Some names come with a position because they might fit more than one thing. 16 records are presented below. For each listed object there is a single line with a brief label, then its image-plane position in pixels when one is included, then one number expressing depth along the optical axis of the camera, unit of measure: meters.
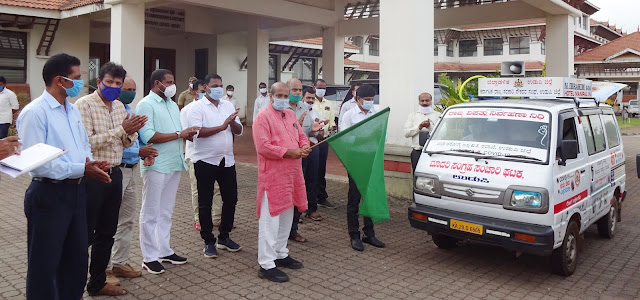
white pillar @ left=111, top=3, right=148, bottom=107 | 12.20
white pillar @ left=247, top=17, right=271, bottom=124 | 19.08
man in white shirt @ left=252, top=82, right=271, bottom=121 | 12.91
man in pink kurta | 4.88
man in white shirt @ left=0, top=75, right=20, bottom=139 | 11.08
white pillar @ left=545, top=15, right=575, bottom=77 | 13.52
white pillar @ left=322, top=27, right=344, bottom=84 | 18.56
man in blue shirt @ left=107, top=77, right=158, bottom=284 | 4.58
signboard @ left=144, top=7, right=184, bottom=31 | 16.06
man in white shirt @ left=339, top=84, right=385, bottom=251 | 6.07
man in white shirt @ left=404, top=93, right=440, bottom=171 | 7.53
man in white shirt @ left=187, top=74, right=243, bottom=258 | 5.39
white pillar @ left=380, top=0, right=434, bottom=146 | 8.31
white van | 4.92
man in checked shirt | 4.14
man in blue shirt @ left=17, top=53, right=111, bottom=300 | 3.38
